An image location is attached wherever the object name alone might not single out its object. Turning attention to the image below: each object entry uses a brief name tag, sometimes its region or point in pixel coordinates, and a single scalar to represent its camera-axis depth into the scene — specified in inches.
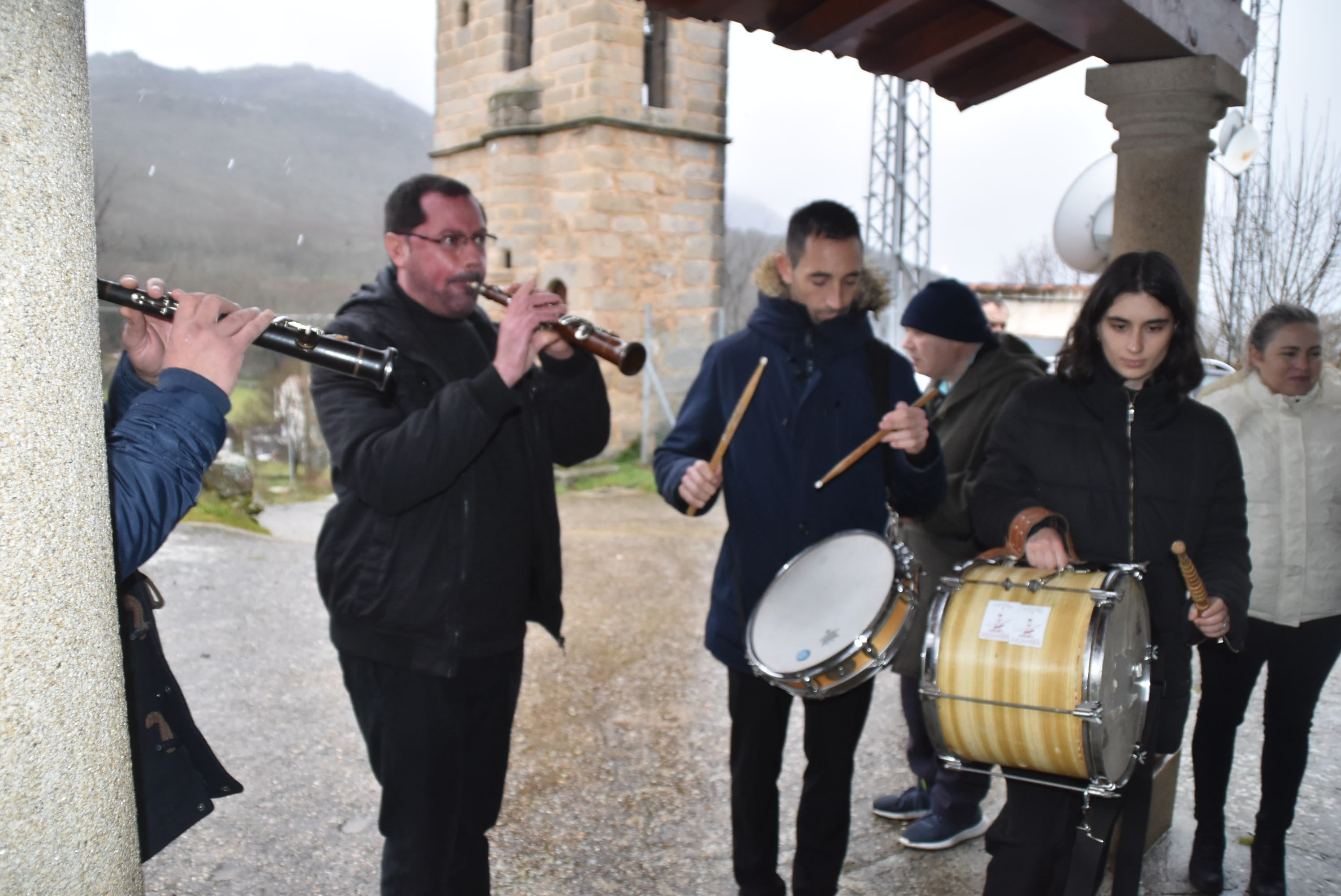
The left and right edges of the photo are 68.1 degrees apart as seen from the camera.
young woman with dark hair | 91.7
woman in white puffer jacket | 113.7
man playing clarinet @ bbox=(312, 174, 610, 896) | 86.5
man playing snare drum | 103.7
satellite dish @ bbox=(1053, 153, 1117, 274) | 300.7
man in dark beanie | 122.9
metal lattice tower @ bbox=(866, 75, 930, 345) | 650.8
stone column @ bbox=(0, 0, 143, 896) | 35.2
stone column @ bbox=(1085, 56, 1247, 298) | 123.3
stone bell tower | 415.5
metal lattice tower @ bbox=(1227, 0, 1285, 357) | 285.7
